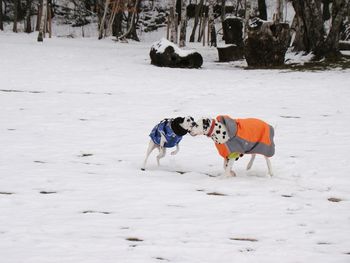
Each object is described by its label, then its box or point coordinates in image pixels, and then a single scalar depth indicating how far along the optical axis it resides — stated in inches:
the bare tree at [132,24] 1568.2
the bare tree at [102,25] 1526.6
